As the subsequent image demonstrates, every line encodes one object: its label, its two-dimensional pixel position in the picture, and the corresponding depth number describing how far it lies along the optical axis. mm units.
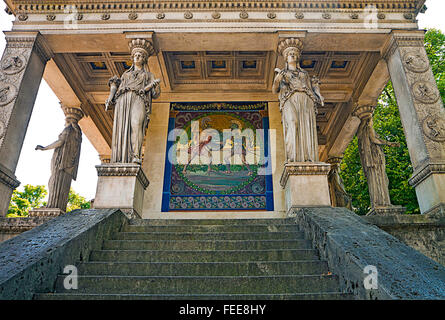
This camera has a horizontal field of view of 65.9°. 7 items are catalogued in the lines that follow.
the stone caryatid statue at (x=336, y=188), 13091
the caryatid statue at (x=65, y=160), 10578
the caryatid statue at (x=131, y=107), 7086
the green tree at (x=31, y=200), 27344
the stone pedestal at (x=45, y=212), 10000
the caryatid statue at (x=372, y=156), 10906
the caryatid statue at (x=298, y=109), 7137
